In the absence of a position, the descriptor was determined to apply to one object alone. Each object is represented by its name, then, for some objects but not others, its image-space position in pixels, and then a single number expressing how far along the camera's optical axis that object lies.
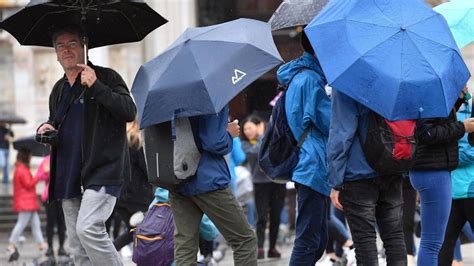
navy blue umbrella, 15.39
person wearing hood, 15.84
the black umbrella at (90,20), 16.52
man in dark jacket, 16.09
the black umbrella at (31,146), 34.87
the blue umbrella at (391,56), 14.20
